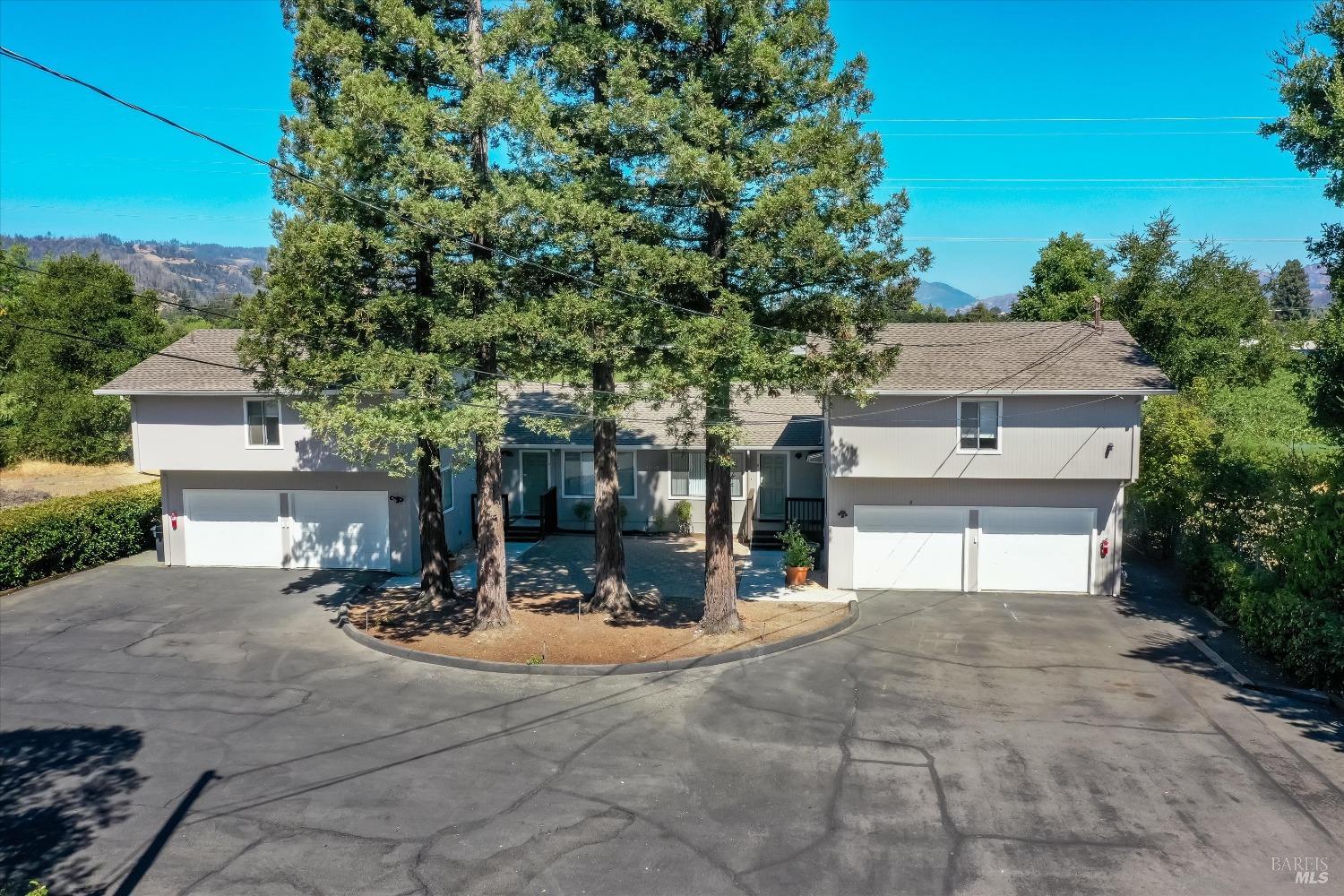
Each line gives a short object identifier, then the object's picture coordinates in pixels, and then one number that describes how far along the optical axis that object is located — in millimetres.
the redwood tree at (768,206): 13539
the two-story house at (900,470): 18656
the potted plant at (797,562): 19797
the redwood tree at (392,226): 13570
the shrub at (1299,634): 12875
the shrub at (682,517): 26281
